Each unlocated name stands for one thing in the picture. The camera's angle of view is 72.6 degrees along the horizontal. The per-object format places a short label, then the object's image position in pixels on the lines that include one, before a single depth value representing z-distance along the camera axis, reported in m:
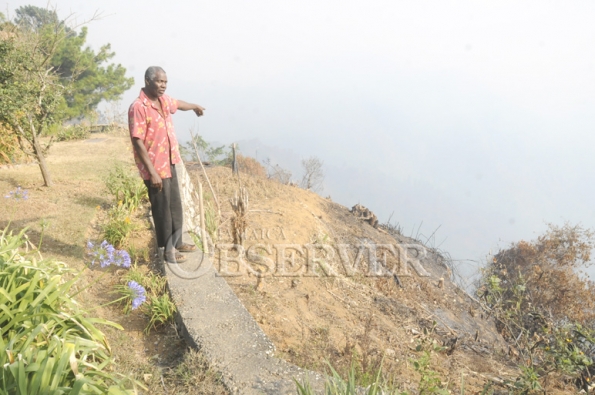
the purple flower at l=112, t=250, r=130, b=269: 3.32
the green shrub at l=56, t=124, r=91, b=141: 11.48
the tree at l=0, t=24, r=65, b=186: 5.06
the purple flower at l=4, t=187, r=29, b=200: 3.98
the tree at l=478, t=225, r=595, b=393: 11.83
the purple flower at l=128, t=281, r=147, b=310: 3.08
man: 3.39
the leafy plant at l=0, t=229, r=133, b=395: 1.92
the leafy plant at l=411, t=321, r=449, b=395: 2.36
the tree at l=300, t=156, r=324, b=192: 14.87
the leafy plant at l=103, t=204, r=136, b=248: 4.25
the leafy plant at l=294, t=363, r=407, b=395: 2.18
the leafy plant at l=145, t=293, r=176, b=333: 3.19
